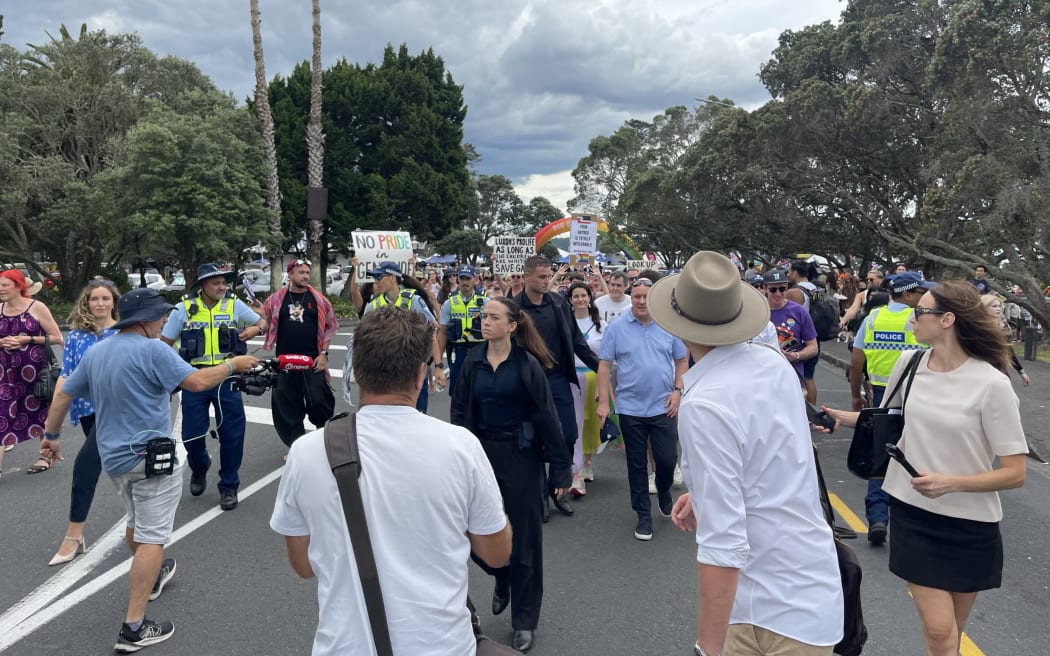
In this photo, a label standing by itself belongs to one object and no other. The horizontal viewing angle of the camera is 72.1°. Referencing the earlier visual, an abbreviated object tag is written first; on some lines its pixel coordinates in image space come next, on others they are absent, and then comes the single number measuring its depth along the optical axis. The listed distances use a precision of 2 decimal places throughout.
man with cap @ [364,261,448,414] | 7.11
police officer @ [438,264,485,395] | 9.05
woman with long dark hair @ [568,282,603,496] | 6.19
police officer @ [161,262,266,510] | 5.82
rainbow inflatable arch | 23.56
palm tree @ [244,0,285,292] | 23.58
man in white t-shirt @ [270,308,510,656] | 1.81
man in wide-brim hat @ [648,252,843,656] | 1.84
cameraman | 3.67
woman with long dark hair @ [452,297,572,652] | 3.77
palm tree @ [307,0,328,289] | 24.08
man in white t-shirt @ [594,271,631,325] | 7.15
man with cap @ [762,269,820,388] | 6.94
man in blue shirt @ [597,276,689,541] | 5.23
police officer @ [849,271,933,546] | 5.45
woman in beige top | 2.70
